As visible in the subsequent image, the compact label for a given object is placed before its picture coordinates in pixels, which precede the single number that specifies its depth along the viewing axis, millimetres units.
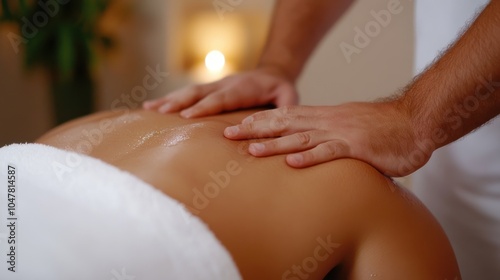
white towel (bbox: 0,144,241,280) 812
